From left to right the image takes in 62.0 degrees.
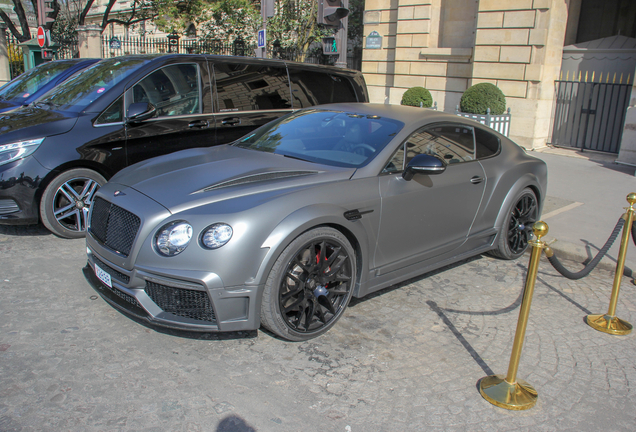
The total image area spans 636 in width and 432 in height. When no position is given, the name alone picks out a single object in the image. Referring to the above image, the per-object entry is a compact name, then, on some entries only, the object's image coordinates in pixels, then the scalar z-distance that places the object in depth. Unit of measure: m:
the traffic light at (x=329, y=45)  9.63
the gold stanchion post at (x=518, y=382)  2.91
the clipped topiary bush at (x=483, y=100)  12.46
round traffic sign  15.72
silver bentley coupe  3.21
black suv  5.19
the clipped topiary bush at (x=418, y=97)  14.69
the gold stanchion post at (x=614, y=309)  3.96
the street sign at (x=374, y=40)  17.70
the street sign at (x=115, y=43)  20.71
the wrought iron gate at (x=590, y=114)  11.98
